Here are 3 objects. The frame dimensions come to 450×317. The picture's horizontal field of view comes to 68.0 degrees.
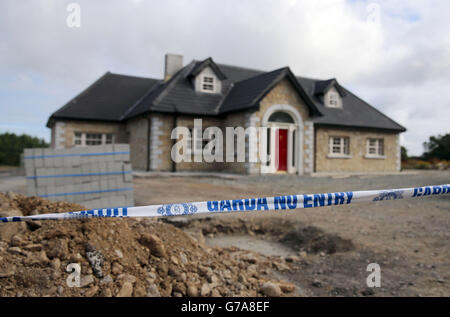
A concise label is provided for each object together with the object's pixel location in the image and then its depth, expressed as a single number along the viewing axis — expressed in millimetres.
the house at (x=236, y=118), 16969
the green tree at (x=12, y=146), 33500
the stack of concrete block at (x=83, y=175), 7609
